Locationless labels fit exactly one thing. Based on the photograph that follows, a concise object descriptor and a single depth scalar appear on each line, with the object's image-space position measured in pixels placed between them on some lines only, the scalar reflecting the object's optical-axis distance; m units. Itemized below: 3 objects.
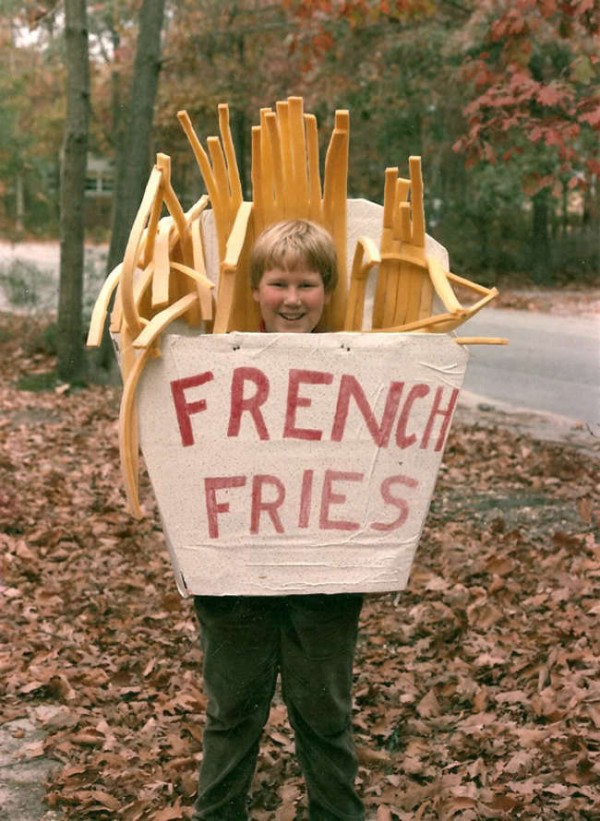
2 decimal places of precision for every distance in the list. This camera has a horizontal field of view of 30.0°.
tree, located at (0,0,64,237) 14.78
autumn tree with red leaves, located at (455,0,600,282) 5.25
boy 2.44
